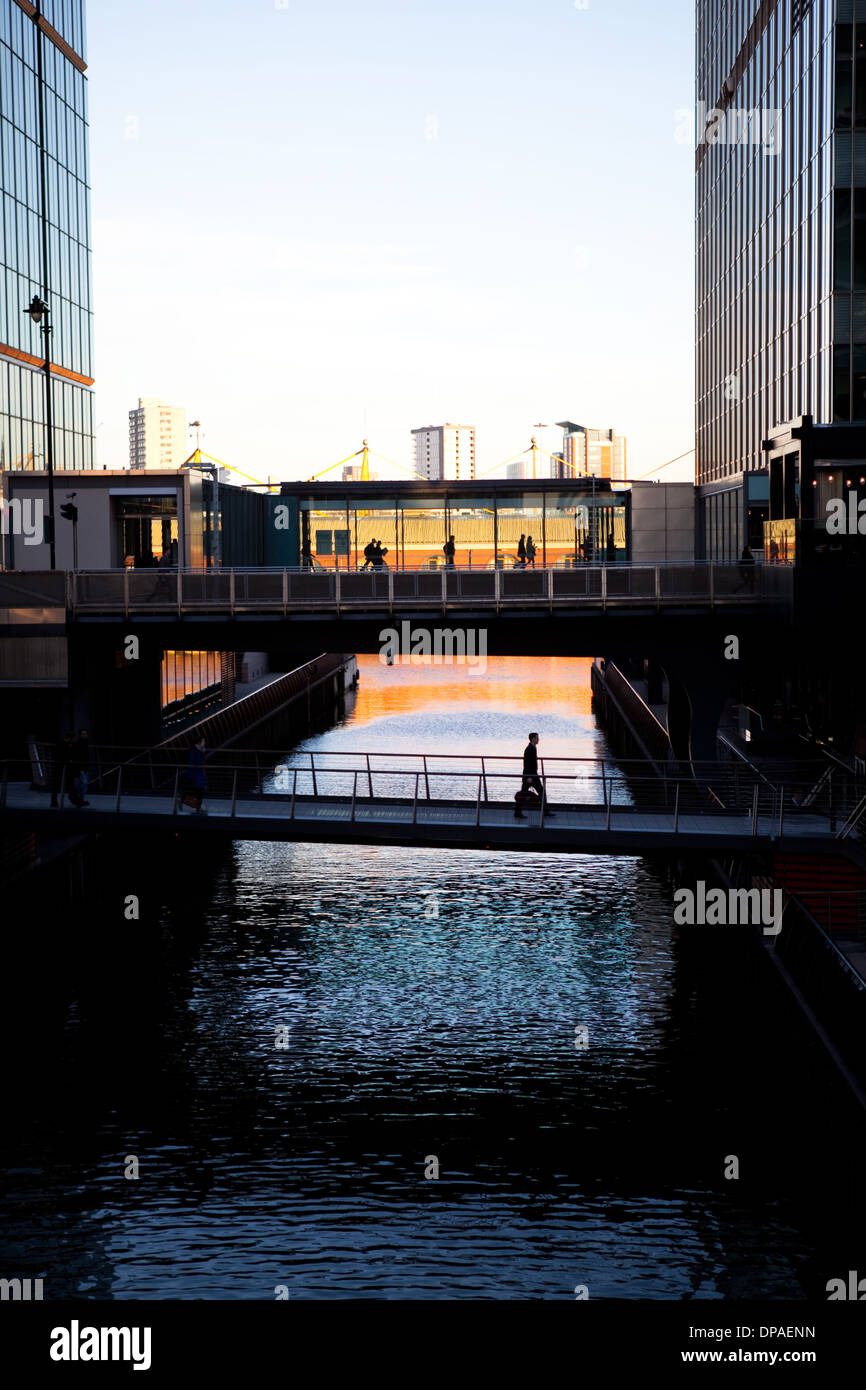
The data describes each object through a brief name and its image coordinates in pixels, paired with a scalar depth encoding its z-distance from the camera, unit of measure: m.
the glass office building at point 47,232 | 61.94
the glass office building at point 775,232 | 39.62
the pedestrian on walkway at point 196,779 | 28.02
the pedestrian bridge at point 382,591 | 33.03
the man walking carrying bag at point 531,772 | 26.58
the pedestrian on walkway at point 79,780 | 27.91
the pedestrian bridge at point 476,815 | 26.02
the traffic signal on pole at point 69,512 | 39.50
